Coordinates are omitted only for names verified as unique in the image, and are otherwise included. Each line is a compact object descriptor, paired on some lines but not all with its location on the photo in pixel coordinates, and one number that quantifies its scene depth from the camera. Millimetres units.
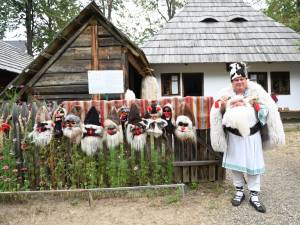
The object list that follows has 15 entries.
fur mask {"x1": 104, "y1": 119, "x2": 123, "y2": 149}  3221
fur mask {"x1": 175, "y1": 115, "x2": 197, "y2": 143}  3261
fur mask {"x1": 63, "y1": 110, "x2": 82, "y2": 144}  3210
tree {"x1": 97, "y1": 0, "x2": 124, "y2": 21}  19874
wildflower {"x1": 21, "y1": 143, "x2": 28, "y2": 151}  3256
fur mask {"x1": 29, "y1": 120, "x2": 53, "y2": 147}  3213
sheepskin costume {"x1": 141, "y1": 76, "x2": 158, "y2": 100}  6122
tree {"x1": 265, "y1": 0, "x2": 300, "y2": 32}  13043
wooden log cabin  4867
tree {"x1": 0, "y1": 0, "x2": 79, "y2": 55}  18201
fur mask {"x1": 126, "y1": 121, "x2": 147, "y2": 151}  3242
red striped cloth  3319
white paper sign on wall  4302
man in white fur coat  2829
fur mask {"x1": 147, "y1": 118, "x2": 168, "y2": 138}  3250
